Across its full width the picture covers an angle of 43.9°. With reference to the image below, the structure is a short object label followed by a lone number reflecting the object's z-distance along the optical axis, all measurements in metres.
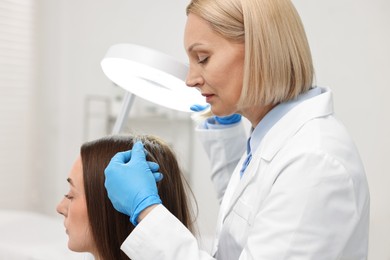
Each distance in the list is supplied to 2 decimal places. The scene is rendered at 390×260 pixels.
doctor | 0.83
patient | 1.10
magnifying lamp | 1.08
